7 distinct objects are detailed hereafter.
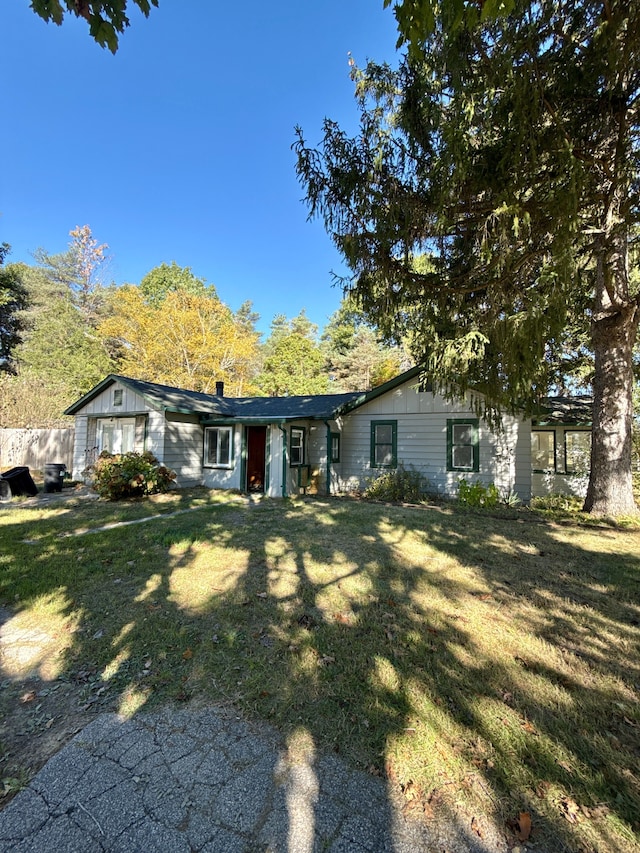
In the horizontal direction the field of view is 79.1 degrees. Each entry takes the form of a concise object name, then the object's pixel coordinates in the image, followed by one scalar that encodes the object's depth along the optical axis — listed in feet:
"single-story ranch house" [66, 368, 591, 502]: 34.86
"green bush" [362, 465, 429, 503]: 34.65
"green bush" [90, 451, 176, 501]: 32.24
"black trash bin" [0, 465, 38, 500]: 33.30
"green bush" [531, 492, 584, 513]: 30.94
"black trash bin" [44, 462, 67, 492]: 37.25
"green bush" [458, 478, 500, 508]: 30.06
